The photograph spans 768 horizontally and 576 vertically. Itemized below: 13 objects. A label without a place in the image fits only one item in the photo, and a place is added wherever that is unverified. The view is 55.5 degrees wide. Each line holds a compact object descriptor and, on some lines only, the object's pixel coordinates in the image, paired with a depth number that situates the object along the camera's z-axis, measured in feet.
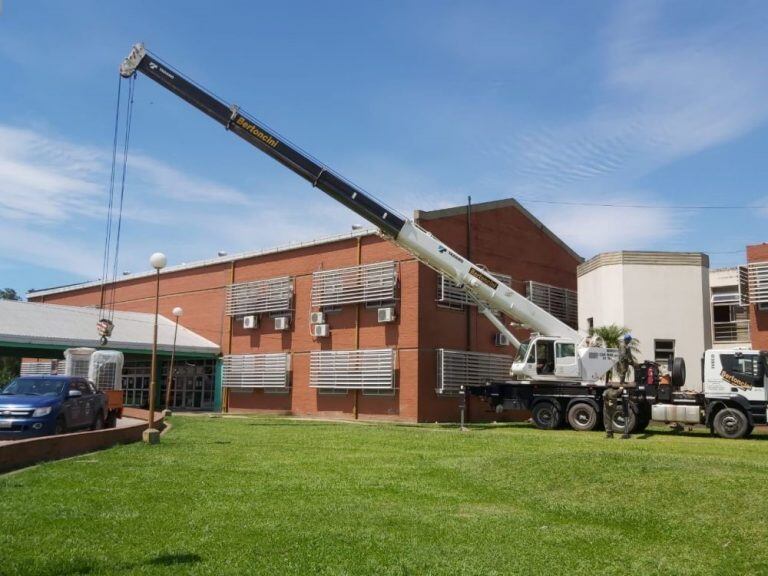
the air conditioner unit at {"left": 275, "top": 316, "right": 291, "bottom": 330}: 114.32
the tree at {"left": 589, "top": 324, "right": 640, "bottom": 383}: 93.91
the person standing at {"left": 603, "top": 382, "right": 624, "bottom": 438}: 70.23
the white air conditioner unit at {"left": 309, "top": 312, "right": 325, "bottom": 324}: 108.37
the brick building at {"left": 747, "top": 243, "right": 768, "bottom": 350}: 89.97
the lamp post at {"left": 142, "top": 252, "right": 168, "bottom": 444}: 53.01
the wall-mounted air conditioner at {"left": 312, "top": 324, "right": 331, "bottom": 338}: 107.14
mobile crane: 76.95
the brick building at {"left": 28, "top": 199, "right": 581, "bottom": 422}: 97.76
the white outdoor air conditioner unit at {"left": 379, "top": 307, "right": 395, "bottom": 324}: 98.07
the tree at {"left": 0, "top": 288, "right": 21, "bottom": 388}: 181.68
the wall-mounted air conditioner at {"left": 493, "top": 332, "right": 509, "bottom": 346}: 105.33
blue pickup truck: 52.16
